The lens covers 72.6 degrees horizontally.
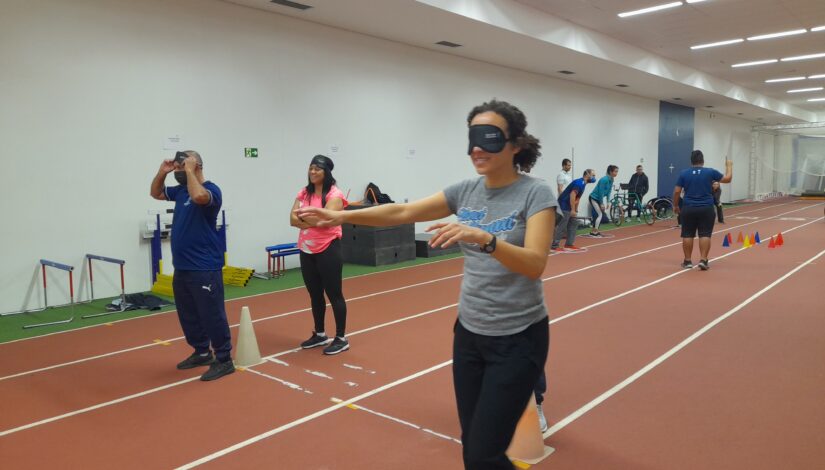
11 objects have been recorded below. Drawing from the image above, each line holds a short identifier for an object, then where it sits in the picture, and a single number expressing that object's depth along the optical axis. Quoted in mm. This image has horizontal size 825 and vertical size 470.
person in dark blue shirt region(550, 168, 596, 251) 11133
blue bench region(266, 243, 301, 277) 9266
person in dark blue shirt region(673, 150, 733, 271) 8852
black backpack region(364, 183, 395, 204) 11016
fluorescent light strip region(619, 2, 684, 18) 11260
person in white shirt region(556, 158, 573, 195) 13070
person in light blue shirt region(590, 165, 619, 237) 14096
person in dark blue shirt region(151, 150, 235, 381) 4531
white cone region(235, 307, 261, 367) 4907
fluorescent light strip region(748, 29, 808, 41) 13398
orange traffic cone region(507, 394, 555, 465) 3197
